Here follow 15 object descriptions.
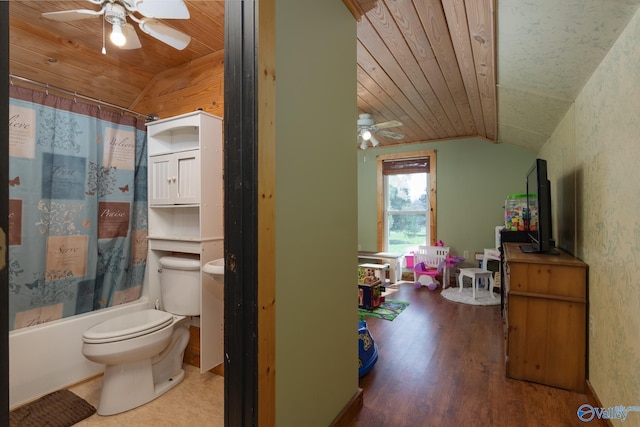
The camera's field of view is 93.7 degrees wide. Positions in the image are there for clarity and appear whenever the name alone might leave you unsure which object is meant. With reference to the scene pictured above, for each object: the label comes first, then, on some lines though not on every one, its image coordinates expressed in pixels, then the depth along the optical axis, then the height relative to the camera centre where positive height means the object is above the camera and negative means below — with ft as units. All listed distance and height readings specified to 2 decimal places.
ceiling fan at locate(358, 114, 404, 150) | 11.40 +3.28
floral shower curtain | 6.29 +0.10
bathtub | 6.22 -3.22
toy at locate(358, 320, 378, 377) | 7.04 -3.44
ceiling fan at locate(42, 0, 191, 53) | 5.08 +3.53
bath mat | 5.66 -3.97
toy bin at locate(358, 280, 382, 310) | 11.53 -3.21
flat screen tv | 6.98 +0.10
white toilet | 5.77 -2.67
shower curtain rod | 6.27 +2.71
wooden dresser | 6.26 -2.33
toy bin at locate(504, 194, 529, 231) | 10.80 +0.00
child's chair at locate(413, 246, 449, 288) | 14.69 -2.54
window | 16.34 +0.68
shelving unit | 6.96 +0.29
